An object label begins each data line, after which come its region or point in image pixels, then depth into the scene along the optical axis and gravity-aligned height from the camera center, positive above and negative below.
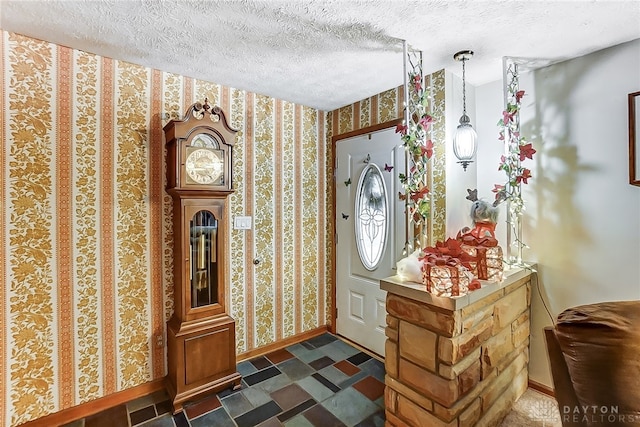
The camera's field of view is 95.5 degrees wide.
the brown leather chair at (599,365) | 0.84 -0.48
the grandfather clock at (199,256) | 1.91 -0.28
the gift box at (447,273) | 1.35 -0.30
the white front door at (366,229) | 2.42 -0.15
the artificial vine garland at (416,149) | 1.73 +0.37
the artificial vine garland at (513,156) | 1.91 +0.36
